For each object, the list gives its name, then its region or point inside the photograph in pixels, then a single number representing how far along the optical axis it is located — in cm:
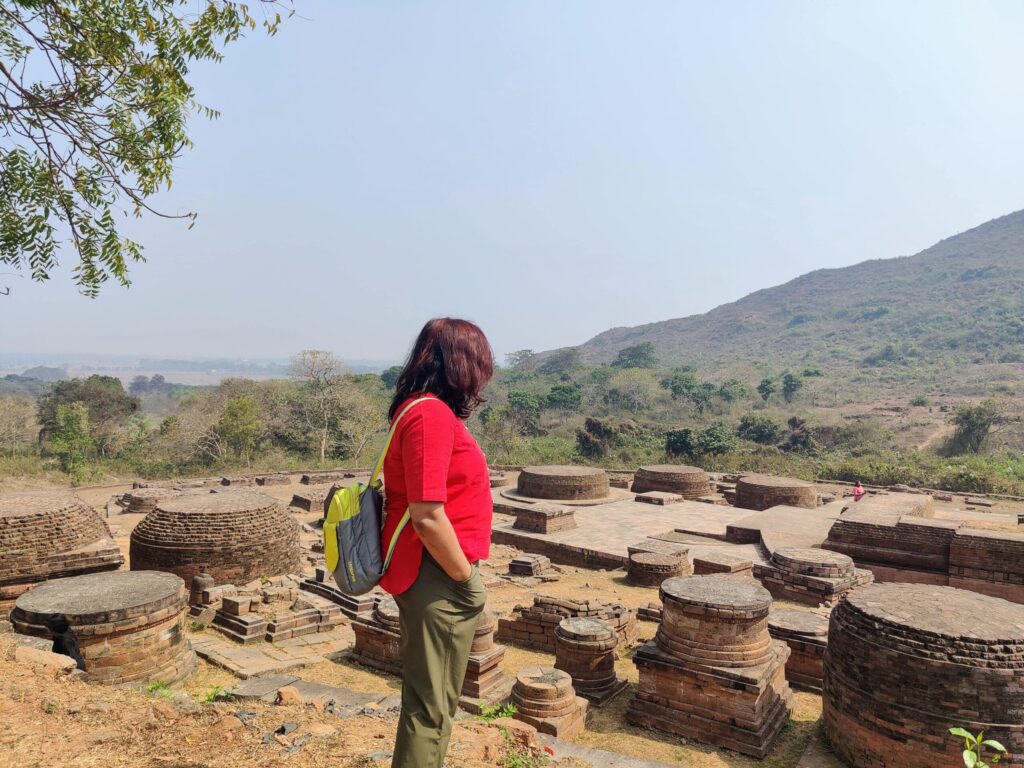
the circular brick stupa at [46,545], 794
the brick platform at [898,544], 972
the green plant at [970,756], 250
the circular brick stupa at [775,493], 1645
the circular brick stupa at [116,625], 607
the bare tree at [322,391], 2798
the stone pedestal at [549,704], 557
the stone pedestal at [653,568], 1080
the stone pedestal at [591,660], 652
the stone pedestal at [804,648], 673
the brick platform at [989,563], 897
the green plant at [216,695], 473
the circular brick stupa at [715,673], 559
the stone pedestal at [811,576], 904
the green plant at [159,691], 460
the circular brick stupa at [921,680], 464
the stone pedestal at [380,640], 712
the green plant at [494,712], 439
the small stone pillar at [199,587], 873
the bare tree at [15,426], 2653
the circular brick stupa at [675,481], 1883
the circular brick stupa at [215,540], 917
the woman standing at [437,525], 204
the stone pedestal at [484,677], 616
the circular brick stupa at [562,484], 1739
